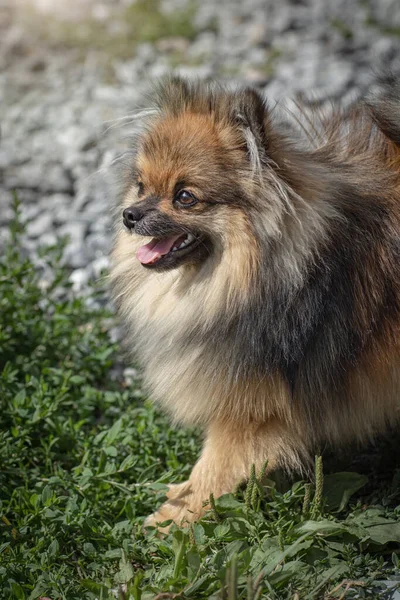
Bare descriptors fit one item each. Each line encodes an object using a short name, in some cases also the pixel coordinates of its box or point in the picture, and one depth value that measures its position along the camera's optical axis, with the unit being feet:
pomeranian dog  8.83
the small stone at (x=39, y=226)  16.52
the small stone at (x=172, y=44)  23.40
